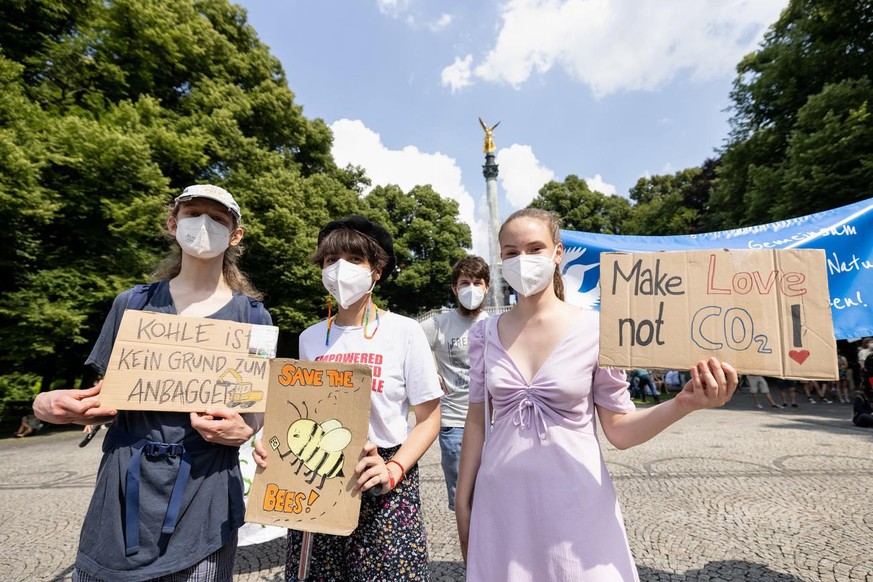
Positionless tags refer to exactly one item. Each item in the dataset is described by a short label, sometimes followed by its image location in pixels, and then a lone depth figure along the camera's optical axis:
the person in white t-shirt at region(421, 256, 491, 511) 3.71
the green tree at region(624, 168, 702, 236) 27.27
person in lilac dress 1.42
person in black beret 1.66
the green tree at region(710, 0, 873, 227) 13.06
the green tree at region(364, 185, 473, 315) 32.84
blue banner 3.08
